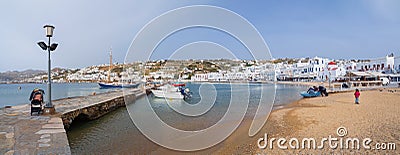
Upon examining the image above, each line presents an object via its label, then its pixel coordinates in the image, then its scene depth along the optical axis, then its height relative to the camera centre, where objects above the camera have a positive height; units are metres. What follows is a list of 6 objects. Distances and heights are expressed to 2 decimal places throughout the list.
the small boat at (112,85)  45.70 -1.82
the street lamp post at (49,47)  7.91 +1.01
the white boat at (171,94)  23.20 -1.78
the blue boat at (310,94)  21.50 -1.58
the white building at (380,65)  40.84 +2.07
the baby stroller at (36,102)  7.63 -0.82
